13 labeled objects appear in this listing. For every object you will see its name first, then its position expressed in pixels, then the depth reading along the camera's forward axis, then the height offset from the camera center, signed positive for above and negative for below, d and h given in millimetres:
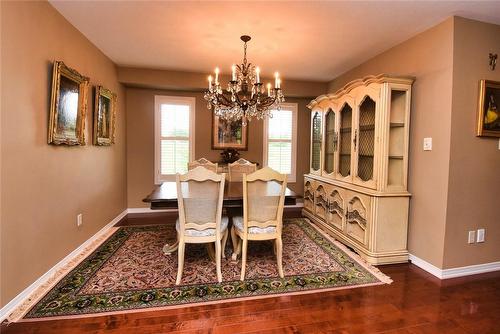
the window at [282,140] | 5066 +264
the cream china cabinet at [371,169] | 2785 -153
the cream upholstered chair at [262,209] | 2260 -509
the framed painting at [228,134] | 4840 +335
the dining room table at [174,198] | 2375 -437
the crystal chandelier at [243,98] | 2637 +587
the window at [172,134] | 4680 +295
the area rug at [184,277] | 2015 -1164
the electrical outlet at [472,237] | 2552 -769
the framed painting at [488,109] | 2455 +476
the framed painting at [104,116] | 3281 +445
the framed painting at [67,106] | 2293 +404
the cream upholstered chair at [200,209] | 2168 -505
